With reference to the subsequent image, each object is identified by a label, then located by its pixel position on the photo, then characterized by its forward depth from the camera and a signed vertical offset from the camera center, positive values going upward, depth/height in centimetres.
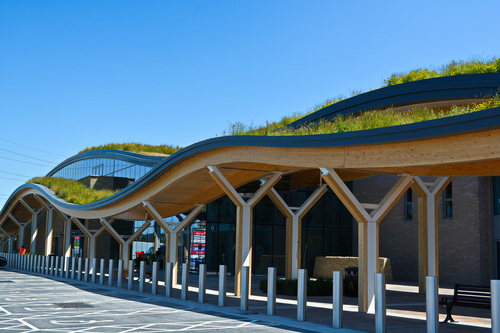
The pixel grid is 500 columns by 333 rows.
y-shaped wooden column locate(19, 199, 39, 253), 4316 -9
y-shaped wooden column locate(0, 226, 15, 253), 5059 -99
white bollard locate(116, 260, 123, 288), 2299 -196
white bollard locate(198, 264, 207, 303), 1684 -171
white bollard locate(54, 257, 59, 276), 3173 -227
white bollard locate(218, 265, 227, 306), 1580 -162
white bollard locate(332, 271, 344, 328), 1172 -141
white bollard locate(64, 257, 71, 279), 2973 -203
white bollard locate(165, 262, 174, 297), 1917 -176
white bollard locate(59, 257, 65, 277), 3052 -226
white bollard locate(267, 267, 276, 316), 1366 -155
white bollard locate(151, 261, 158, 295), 1979 -200
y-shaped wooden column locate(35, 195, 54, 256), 3922 +0
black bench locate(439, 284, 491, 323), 1227 -156
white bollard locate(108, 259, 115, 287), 2377 -188
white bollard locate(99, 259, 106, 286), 2365 -214
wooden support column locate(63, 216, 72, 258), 3641 -61
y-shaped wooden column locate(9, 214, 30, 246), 4697 +5
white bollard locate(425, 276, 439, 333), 995 -131
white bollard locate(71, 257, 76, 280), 2875 -218
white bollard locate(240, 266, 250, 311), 1488 -155
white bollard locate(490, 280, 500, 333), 886 -114
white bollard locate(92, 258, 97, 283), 2647 -198
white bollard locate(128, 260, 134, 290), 2185 -191
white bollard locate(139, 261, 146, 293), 2000 -176
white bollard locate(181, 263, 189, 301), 1794 -179
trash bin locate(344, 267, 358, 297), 2051 -188
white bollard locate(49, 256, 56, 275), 3228 -223
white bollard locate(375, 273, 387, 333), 1087 -142
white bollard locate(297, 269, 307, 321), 1259 -150
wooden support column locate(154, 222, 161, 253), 4125 -85
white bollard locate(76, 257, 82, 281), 2766 -219
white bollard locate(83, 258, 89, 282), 2679 -210
